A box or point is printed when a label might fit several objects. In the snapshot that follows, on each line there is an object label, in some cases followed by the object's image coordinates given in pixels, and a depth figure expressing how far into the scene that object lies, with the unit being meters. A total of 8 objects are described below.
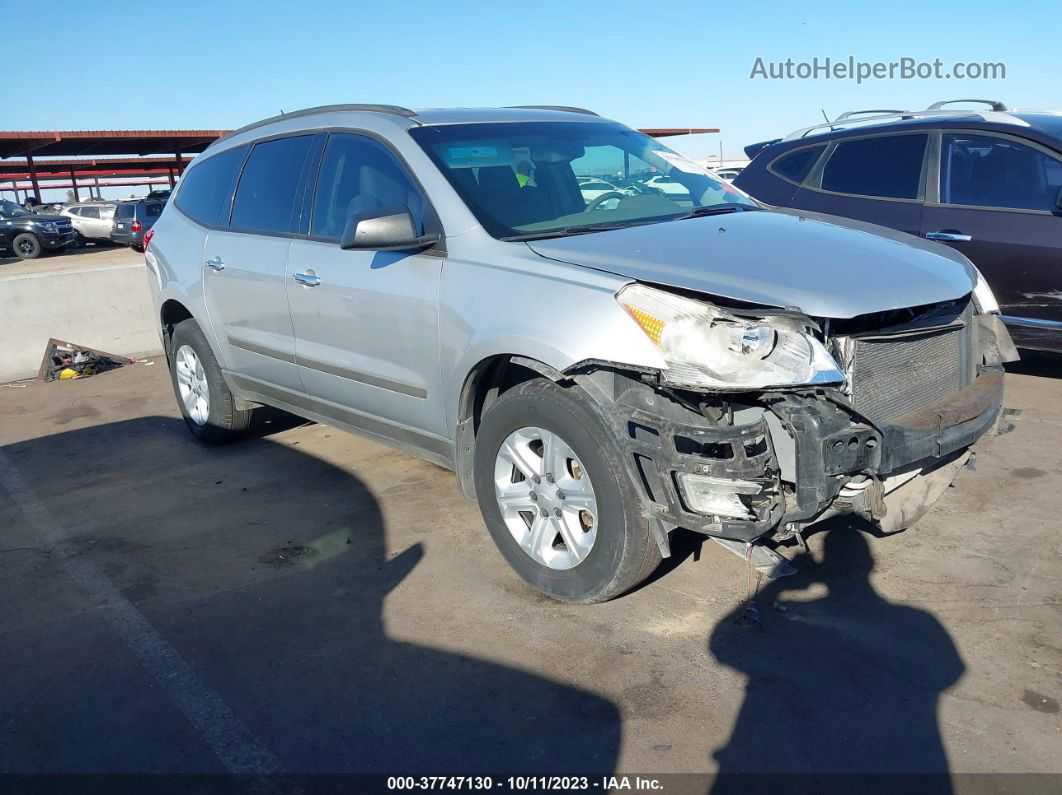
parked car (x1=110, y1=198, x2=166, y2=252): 25.14
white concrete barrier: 8.46
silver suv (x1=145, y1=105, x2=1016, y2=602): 3.03
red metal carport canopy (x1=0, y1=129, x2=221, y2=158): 29.53
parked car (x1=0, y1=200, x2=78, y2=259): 25.89
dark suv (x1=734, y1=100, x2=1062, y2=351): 5.89
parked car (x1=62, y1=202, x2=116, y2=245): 31.41
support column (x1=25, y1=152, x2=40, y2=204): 34.59
